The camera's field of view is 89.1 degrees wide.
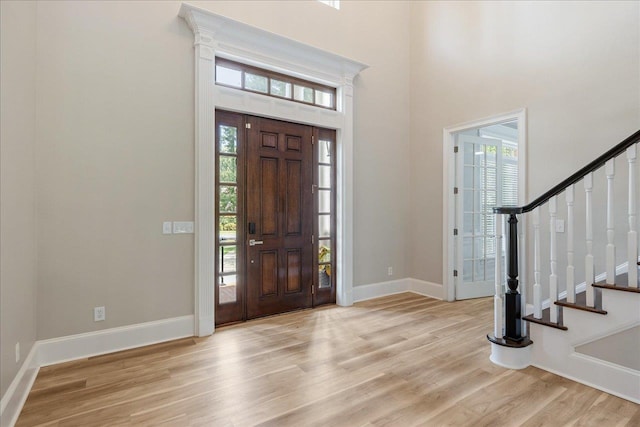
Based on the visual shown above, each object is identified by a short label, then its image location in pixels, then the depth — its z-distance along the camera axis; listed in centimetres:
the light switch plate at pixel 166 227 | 321
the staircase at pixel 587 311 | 227
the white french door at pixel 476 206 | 471
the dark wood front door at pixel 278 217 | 376
